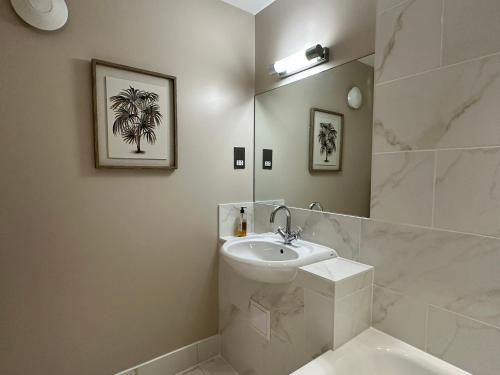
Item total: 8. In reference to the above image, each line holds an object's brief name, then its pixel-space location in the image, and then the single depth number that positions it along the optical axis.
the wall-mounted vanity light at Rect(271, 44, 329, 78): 1.42
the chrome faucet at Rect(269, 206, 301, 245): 1.54
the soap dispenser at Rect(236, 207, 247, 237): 1.83
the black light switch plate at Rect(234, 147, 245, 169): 1.85
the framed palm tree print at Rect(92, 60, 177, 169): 1.34
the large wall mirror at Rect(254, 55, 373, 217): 1.28
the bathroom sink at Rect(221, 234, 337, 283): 1.20
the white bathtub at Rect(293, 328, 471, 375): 0.97
